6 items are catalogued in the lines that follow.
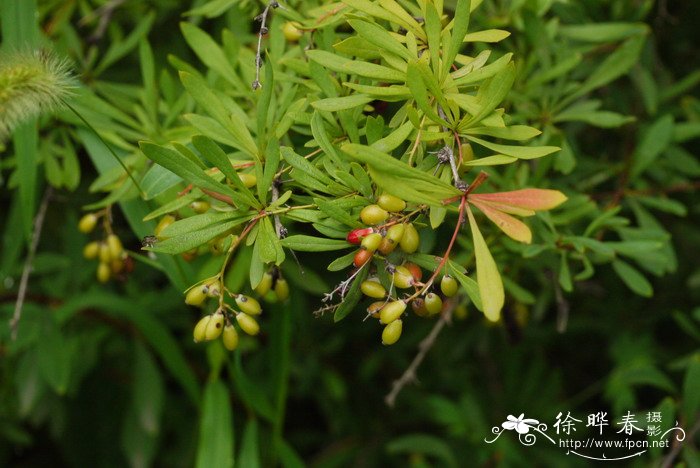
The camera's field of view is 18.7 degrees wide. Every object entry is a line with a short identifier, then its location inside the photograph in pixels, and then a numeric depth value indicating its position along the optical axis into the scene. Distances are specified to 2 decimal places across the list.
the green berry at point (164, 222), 0.76
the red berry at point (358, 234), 0.71
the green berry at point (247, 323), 0.73
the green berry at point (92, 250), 0.83
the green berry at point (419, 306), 0.71
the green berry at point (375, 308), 0.72
